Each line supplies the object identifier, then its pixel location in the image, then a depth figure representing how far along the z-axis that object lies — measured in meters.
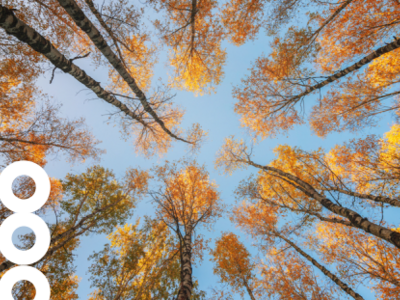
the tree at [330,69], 5.66
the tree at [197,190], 6.93
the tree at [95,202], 6.96
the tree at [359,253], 5.49
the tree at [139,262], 5.30
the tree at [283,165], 8.05
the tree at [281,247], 6.07
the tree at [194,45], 6.32
